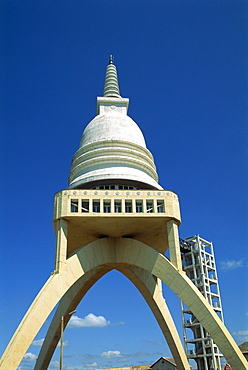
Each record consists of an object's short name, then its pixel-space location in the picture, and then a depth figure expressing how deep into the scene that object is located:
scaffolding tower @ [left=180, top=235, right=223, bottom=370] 53.62
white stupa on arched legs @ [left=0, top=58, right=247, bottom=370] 28.58
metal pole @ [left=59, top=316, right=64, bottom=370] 24.72
